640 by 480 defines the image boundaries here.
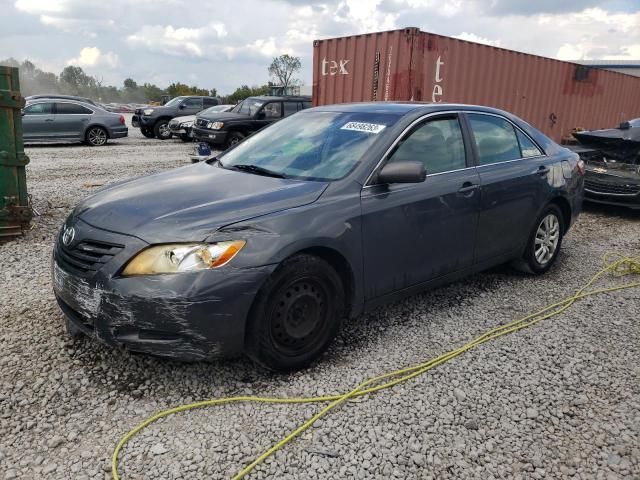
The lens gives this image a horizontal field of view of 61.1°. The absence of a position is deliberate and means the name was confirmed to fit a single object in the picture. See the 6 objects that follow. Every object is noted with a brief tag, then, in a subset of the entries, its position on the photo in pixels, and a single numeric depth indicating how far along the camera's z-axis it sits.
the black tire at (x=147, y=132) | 19.82
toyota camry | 2.76
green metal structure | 5.37
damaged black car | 7.79
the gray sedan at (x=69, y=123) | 15.43
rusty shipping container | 8.98
